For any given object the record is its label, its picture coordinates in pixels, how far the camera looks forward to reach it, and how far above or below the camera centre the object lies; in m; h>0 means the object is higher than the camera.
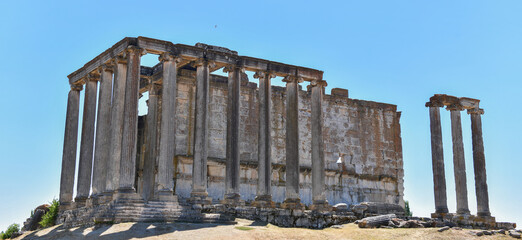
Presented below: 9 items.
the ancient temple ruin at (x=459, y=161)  33.31 +2.78
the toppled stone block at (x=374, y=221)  26.62 -0.32
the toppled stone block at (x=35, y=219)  31.11 -0.30
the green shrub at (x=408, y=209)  47.98 +0.33
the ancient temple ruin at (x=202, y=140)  26.05 +3.53
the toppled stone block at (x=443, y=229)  25.70 -0.61
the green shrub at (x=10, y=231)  29.69 -0.85
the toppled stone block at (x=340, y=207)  29.28 +0.29
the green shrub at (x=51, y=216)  29.56 -0.15
